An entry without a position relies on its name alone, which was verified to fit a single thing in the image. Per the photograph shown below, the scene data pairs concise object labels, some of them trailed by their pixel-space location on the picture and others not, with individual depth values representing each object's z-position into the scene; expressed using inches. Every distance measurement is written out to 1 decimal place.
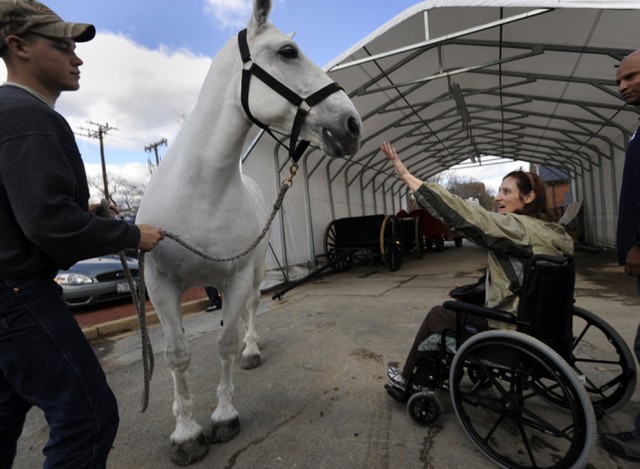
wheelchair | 59.1
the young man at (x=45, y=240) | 35.9
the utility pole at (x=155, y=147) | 1209.4
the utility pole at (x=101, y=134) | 1000.7
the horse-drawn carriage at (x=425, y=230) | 433.1
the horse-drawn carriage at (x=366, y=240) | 346.9
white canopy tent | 200.4
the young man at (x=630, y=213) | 64.7
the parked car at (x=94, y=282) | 214.7
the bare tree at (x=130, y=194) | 1298.8
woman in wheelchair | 67.7
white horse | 62.8
